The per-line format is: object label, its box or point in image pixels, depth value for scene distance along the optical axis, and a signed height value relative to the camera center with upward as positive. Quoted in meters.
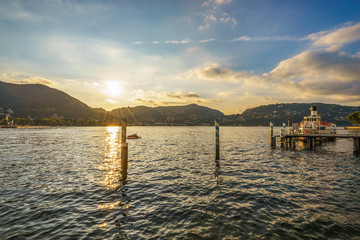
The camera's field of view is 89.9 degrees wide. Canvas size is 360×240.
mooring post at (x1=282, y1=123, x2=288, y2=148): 41.80 -4.55
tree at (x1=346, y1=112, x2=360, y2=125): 120.01 +2.48
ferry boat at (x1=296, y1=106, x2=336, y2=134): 46.50 -1.20
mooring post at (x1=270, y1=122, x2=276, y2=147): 42.63 -4.70
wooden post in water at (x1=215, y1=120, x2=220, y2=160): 26.47 -3.26
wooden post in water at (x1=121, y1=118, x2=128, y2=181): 19.52 -3.36
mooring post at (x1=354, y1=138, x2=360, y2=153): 35.84 -4.70
